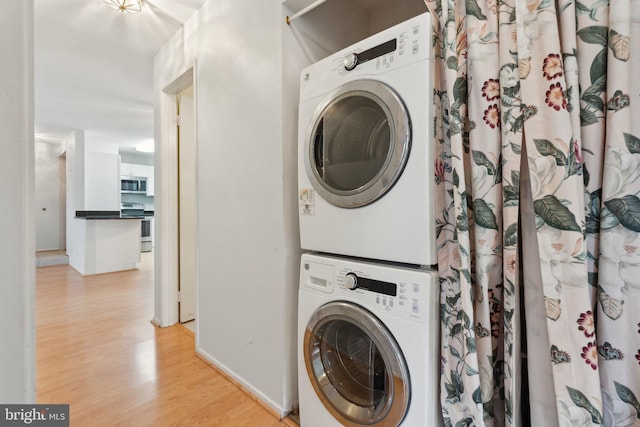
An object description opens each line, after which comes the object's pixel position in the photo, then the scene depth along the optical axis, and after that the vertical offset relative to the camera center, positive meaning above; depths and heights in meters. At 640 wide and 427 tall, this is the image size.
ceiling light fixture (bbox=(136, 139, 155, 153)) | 5.93 +1.38
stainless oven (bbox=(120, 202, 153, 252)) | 6.95 -0.45
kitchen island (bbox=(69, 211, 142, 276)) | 4.50 -0.54
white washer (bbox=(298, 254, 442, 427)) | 0.97 -0.51
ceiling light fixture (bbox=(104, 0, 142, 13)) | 1.93 +1.39
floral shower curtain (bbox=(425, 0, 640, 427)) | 0.76 -0.01
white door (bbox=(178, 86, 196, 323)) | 2.64 +0.10
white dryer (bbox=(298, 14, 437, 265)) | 0.98 +0.24
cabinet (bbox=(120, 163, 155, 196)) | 6.95 +0.97
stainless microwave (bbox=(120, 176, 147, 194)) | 7.07 +0.66
